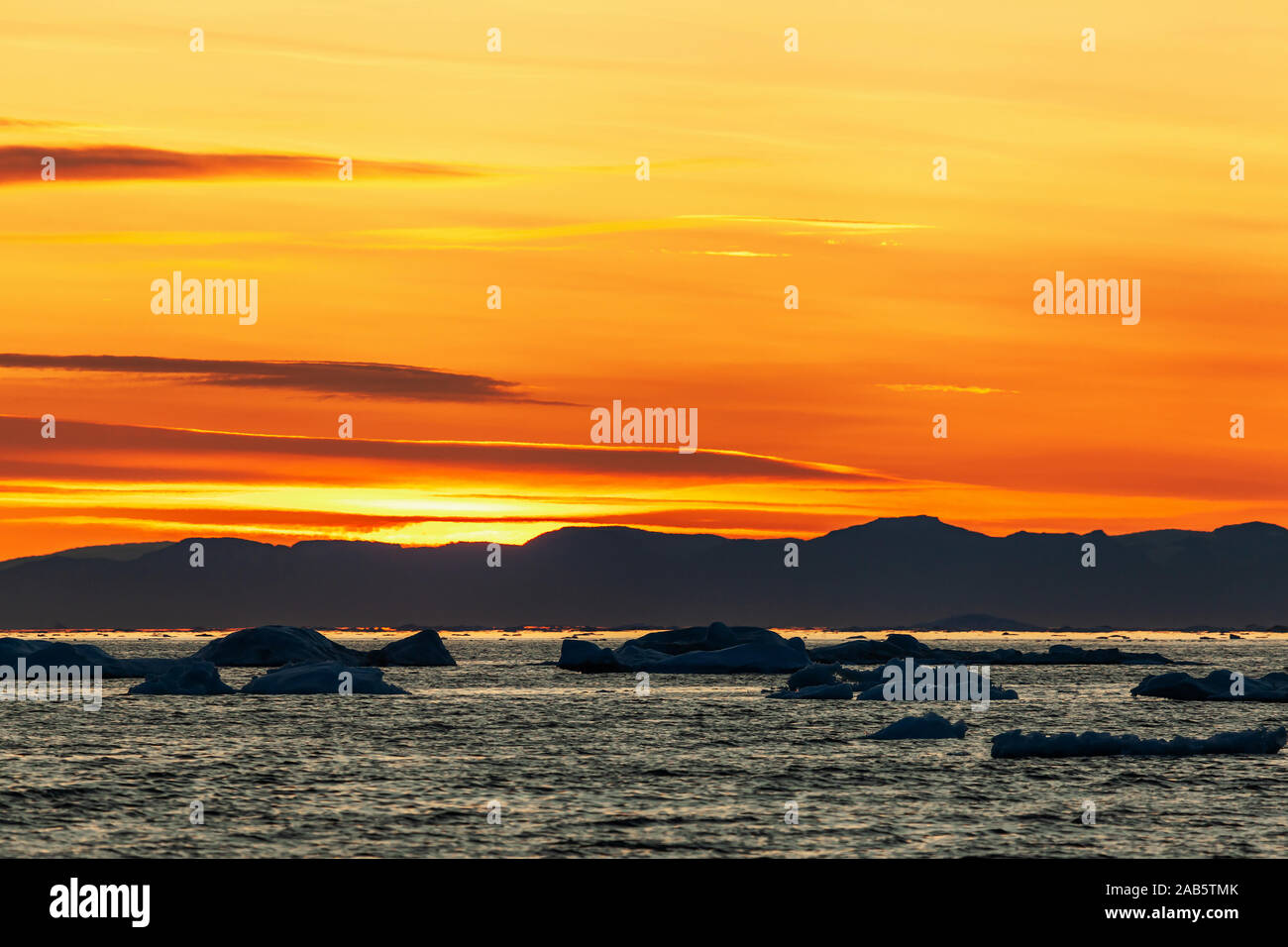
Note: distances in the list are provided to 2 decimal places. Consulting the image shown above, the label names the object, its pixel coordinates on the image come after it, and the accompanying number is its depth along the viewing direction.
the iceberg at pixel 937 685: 89.62
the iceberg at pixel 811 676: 93.96
